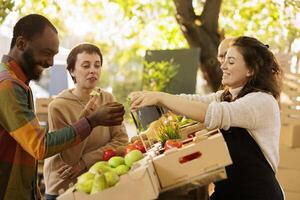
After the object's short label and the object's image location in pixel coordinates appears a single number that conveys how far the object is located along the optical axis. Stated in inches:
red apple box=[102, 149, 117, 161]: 84.2
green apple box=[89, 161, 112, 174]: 66.8
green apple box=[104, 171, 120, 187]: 64.8
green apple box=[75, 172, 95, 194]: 65.6
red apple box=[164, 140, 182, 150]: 73.5
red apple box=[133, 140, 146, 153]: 84.9
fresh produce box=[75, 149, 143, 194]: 64.8
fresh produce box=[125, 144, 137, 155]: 83.7
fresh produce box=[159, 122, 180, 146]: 84.6
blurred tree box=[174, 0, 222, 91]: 190.9
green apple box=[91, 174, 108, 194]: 64.6
